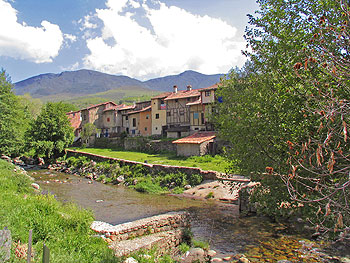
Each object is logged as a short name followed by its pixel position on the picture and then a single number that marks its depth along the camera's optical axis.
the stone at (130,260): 7.41
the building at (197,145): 30.88
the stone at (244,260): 9.09
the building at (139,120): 51.03
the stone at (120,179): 26.86
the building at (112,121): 57.19
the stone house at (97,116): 57.22
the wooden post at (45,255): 4.09
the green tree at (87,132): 53.19
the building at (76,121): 59.38
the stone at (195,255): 9.09
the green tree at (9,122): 35.47
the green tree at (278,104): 7.80
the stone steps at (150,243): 8.40
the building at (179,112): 43.88
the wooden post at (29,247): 4.92
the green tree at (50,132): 37.94
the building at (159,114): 47.81
